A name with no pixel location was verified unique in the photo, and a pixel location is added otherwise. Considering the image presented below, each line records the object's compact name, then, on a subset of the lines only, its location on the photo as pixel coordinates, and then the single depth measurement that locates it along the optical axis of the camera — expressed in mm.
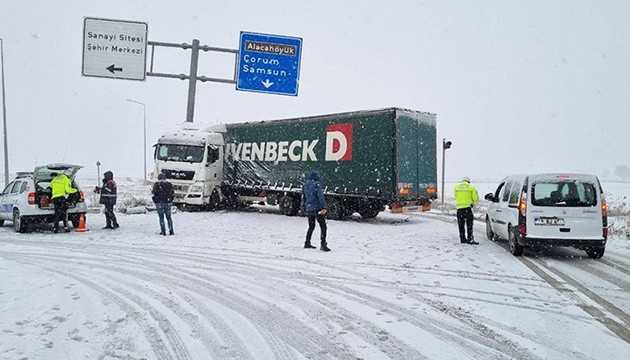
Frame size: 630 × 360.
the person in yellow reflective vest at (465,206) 11344
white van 9180
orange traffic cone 12985
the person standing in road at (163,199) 12430
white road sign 15273
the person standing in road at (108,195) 13406
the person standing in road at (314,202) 9969
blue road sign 16125
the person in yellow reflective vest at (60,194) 12422
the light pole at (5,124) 24156
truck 15492
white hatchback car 12820
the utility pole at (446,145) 21373
